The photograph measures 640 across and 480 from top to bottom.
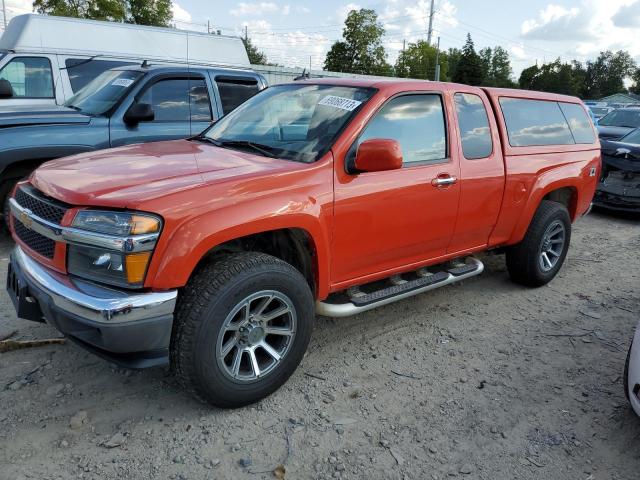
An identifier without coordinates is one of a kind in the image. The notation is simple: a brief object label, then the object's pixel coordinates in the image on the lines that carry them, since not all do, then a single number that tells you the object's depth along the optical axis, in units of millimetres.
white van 7395
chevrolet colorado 2457
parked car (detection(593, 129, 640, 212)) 8000
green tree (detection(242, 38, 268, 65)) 61531
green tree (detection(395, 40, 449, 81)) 64438
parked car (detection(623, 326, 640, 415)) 2746
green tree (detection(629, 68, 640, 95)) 105562
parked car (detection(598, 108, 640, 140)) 11562
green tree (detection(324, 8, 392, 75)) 56188
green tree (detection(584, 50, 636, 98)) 107000
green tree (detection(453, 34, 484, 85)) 70812
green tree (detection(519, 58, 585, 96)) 83562
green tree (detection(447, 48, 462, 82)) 93562
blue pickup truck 4941
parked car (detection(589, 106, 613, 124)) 27377
